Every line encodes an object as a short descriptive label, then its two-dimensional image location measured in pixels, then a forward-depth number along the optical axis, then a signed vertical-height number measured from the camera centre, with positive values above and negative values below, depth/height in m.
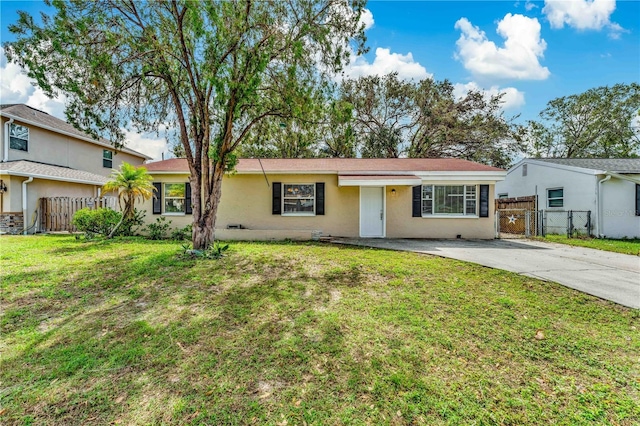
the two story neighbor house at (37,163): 12.20 +2.88
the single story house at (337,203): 12.17 +0.47
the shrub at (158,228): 11.48 -0.58
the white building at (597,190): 12.87 +1.09
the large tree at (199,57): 6.48 +3.90
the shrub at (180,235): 11.25 -0.83
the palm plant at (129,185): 10.57 +1.10
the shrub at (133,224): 11.44 -0.38
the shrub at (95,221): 10.65 -0.24
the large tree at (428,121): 21.98 +7.20
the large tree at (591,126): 23.94 +7.77
